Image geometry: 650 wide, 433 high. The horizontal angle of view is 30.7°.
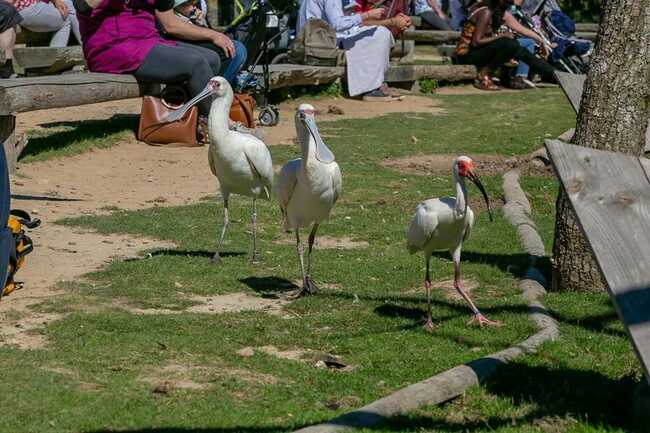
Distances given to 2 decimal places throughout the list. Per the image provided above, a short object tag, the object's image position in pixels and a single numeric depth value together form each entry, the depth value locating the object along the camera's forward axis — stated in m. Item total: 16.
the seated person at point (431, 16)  26.64
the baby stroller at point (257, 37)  14.27
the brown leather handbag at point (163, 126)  12.42
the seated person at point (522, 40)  20.25
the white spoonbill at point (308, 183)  7.30
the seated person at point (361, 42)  17.25
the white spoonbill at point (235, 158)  8.34
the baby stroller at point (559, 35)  20.58
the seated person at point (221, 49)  12.79
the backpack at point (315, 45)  16.86
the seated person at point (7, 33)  11.45
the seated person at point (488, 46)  19.59
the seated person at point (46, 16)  13.97
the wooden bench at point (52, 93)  10.22
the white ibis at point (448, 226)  6.66
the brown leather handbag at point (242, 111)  13.05
